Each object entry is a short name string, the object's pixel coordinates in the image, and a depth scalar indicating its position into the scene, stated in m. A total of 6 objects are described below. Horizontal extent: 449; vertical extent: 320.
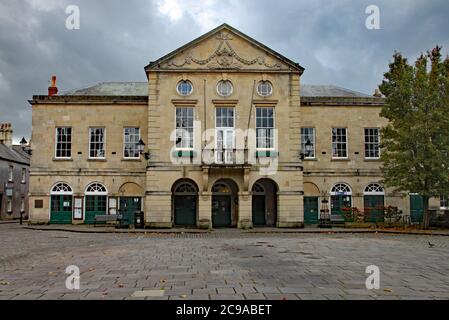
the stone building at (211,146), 27.44
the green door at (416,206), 31.61
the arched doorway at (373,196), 31.25
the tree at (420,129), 25.19
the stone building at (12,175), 43.44
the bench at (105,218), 28.80
